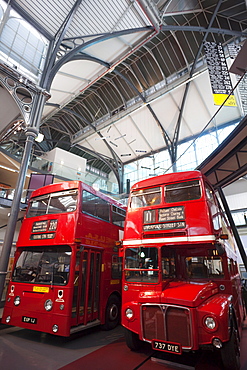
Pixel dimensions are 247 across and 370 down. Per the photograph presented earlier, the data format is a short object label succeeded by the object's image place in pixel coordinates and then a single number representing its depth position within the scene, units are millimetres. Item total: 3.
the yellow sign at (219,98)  9406
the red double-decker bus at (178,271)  3693
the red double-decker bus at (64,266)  5078
